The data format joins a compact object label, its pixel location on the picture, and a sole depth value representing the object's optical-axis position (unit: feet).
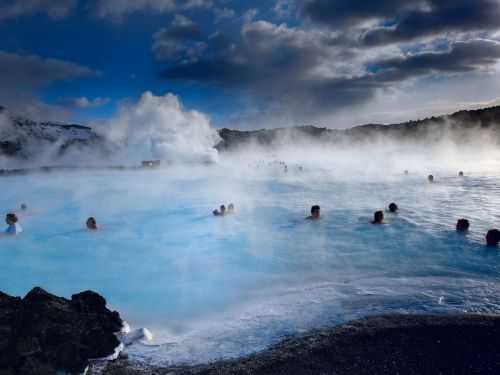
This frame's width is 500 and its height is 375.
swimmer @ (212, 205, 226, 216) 42.13
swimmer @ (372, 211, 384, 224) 35.63
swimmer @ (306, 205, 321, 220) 38.17
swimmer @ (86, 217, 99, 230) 37.40
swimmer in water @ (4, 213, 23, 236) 35.76
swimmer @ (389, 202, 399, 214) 40.16
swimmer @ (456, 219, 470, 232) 32.14
